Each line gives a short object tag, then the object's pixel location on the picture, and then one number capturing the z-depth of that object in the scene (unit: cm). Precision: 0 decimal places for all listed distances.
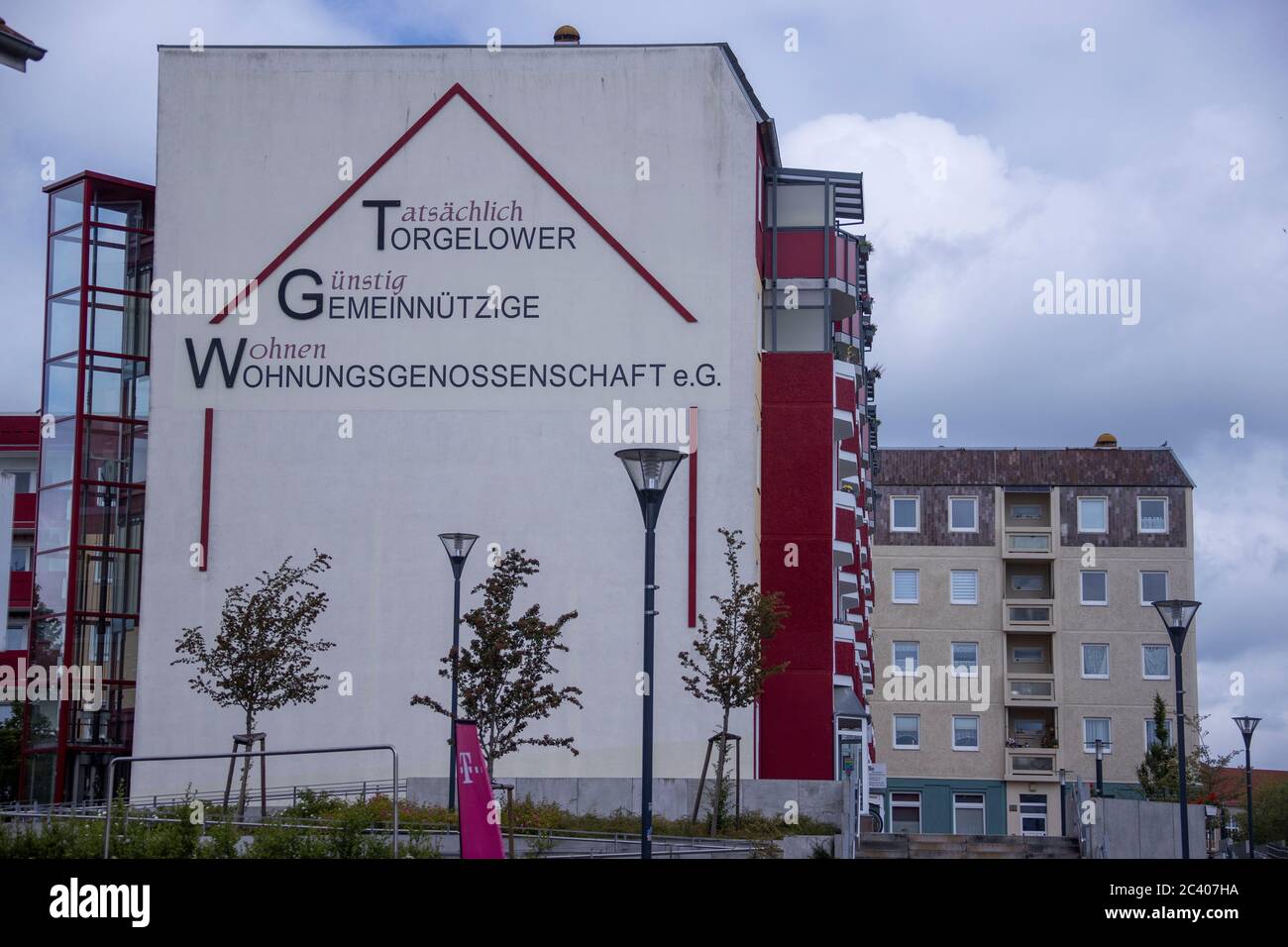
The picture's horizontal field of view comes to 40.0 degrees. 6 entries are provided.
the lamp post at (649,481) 2066
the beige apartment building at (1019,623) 7431
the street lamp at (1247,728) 4538
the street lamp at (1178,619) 2848
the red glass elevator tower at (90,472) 4272
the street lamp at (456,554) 3080
